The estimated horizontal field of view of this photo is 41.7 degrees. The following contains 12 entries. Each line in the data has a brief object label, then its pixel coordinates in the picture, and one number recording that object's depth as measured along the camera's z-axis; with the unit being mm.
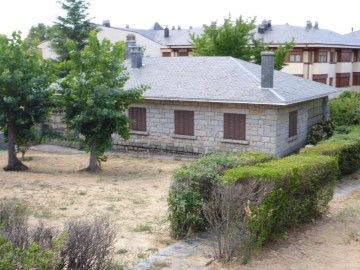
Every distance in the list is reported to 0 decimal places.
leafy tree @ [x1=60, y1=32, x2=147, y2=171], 17734
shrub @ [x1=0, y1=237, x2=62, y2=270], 5094
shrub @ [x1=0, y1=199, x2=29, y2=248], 6070
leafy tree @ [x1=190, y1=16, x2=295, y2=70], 29906
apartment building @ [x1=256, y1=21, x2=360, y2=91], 38406
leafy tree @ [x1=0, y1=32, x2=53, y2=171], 17531
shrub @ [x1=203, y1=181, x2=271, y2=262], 8422
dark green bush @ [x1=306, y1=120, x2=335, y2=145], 22125
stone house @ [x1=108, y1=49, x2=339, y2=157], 19172
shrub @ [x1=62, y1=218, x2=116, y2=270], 6555
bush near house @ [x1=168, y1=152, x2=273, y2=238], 9539
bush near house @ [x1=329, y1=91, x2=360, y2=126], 23375
